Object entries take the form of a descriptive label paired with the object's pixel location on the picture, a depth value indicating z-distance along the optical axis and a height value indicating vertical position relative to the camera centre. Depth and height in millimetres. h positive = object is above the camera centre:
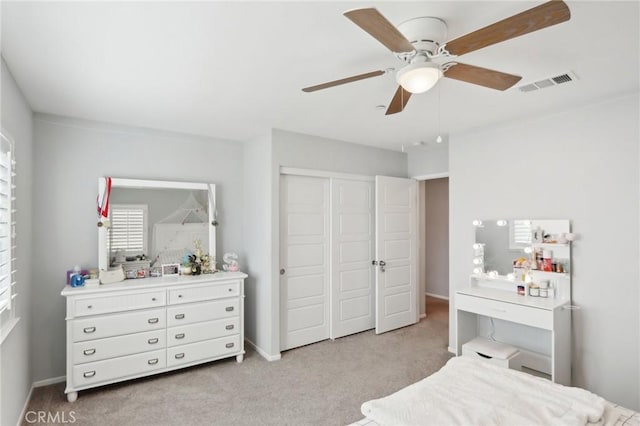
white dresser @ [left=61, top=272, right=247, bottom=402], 3037 -1043
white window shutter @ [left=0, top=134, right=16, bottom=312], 2182 -60
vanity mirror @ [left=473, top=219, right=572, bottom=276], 3193 -268
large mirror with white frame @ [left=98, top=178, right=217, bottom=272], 3566 -71
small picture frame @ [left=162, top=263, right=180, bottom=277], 3787 -576
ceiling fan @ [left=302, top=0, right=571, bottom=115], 1368 +766
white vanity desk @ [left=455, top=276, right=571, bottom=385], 2898 -885
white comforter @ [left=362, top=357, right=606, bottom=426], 1695 -978
